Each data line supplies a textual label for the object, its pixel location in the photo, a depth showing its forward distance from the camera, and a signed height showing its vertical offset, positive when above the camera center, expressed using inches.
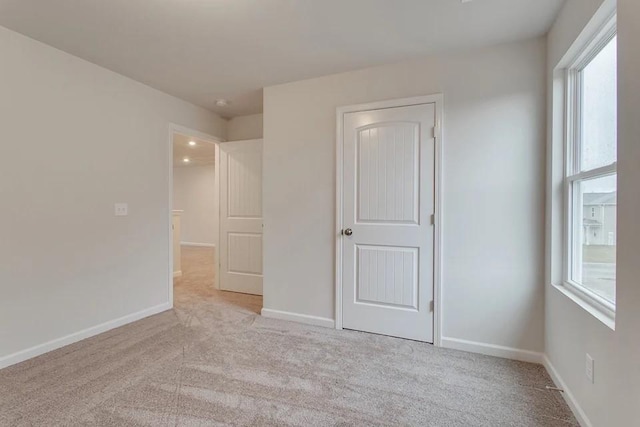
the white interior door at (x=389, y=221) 103.9 -3.4
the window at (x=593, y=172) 62.6 +8.9
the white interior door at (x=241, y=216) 161.2 -3.0
